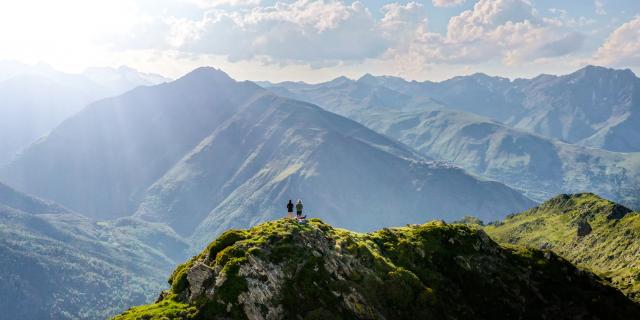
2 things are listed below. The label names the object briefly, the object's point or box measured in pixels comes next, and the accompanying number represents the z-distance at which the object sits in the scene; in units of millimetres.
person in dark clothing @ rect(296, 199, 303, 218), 92875
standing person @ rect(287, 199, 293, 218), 92262
